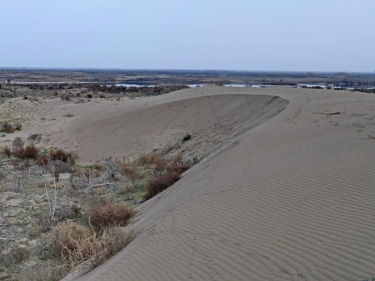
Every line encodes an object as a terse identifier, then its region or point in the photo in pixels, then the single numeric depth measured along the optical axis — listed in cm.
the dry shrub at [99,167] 1538
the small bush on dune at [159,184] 1094
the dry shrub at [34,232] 856
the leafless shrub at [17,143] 2002
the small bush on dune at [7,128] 2443
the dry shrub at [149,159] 1615
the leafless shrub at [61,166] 1513
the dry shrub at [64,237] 736
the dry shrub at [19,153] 1770
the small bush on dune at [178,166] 1244
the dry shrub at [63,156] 1730
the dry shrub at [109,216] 851
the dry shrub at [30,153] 1772
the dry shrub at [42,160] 1593
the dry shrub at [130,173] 1380
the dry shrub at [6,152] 1813
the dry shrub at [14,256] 724
